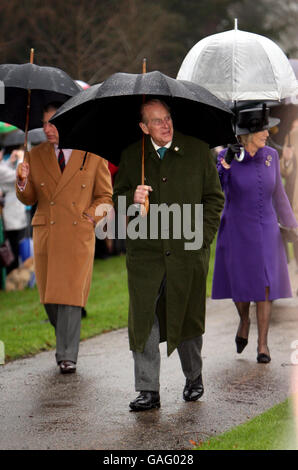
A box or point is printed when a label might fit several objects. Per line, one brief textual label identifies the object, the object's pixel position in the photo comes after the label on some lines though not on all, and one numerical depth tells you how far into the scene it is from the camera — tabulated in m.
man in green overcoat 12.09
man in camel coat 15.02
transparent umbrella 14.09
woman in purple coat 15.27
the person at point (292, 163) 21.72
